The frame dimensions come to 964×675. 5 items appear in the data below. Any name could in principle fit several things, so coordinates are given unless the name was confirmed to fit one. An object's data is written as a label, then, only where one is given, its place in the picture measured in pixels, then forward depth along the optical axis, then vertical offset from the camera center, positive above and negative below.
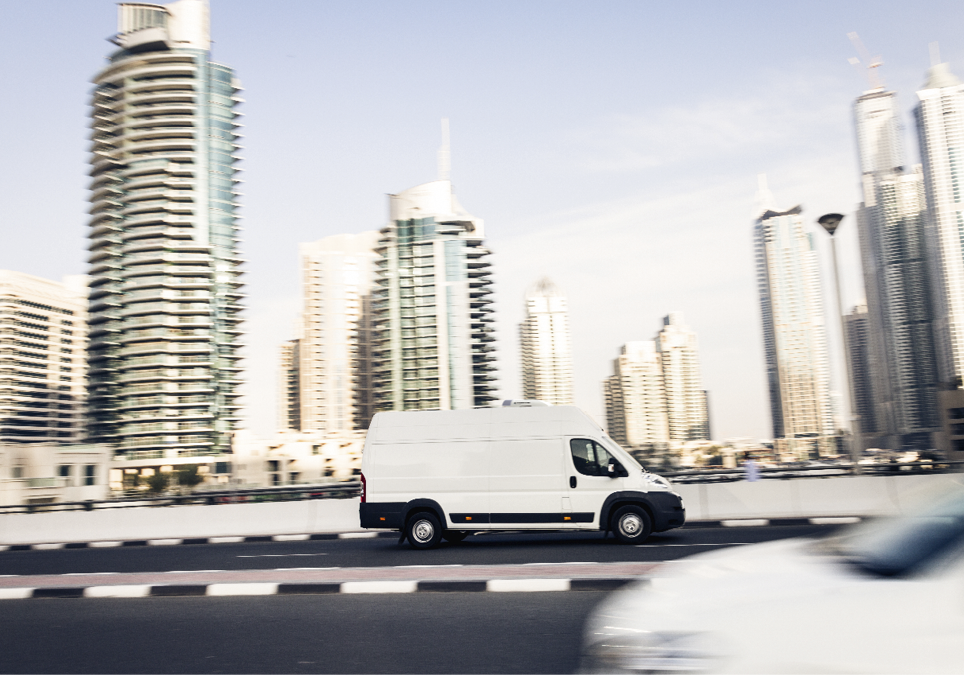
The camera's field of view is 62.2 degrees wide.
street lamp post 19.11 +1.82
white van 12.98 -0.63
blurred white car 2.90 -0.73
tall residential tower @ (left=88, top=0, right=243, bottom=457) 152.50 +42.31
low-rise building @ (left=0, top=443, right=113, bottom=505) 102.19 -1.26
